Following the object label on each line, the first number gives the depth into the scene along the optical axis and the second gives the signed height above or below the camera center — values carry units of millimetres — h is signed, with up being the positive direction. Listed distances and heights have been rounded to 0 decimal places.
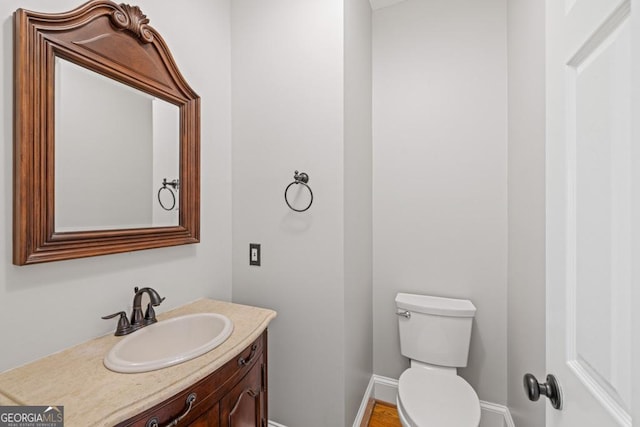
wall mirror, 835 +283
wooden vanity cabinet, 727 -592
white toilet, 1299 -831
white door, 455 +6
